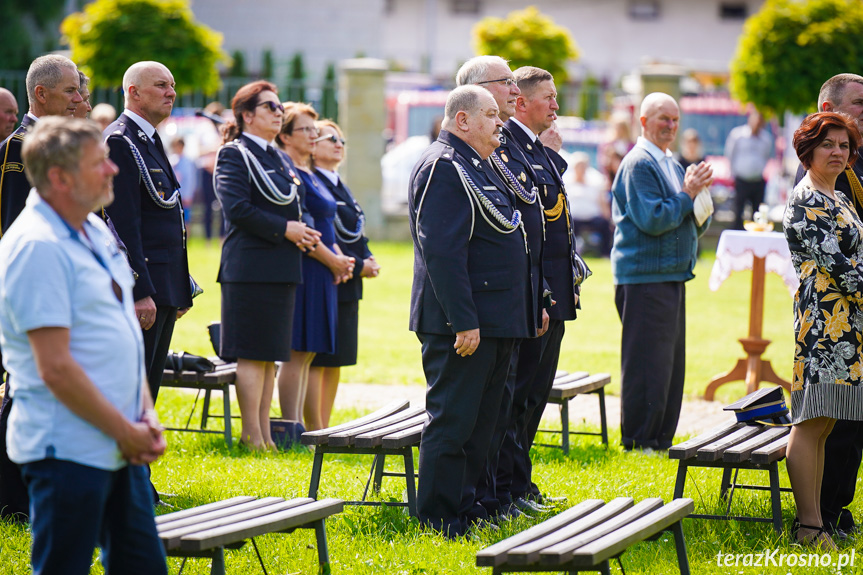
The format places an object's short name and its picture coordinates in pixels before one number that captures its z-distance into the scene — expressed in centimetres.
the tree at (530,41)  4659
